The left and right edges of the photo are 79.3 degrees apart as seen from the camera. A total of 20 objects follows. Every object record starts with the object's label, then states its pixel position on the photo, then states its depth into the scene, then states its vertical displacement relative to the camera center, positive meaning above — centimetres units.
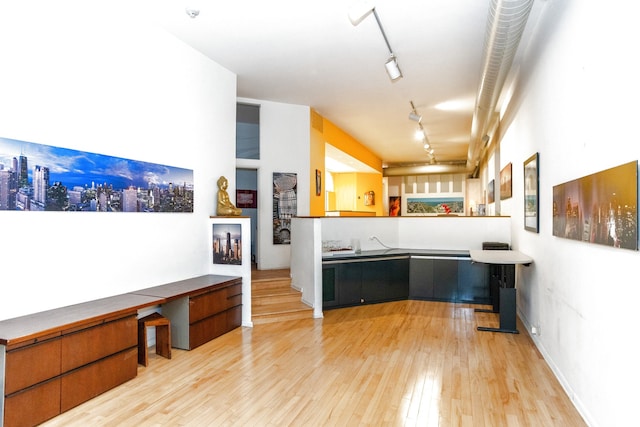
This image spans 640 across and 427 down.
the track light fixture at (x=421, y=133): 733 +205
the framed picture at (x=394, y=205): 1587 +49
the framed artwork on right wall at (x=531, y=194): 436 +28
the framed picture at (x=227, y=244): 523 -36
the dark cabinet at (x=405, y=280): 614 -107
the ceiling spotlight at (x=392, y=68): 480 +187
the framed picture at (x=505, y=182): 659 +63
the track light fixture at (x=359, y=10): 347 +187
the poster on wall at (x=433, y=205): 1543 +47
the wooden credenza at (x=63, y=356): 261 -106
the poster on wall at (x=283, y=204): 749 +26
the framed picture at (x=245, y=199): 889 +42
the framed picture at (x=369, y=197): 1438 +75
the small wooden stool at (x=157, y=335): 388 -124
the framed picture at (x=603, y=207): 212 +6
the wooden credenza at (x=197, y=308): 426 -106
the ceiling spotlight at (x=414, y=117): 728 +188
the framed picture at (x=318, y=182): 828 +76
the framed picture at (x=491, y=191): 927 +64
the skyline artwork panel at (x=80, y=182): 307 +35
